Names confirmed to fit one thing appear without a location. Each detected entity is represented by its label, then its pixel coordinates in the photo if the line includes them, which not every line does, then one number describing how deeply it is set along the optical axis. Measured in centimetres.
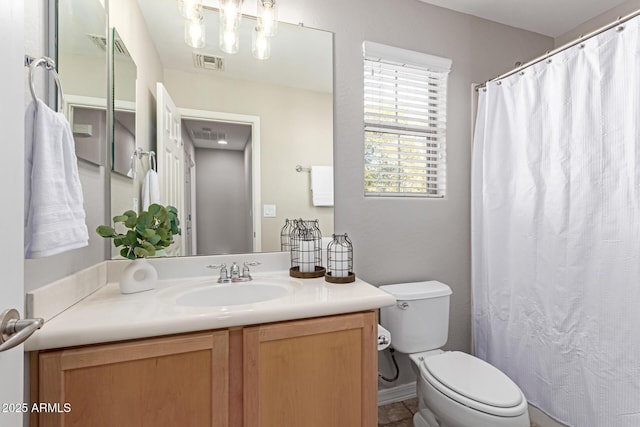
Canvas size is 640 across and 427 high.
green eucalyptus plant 117
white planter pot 119
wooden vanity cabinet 84
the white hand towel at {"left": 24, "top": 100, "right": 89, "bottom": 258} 76
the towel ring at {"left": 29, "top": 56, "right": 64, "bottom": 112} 75
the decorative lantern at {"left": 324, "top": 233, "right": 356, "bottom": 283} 138
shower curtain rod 122
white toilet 116
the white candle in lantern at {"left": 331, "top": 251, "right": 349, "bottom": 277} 141
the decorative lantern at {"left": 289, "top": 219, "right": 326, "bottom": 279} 149
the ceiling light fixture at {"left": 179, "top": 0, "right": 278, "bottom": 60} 141
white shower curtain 126
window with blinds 179
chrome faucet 140
